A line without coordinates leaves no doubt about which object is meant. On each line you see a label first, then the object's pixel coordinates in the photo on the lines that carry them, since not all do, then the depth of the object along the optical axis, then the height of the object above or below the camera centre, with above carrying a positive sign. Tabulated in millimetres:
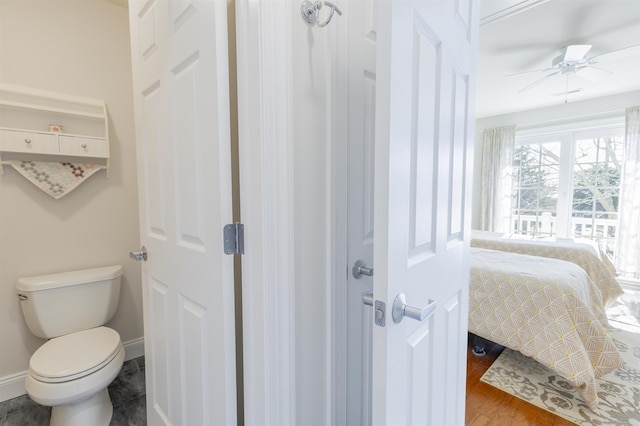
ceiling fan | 2547 +1236
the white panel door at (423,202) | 583 -20
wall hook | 776 +495
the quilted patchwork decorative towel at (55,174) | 1611 +117
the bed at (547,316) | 1643 -758
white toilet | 1228 -731
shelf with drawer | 1557 +396
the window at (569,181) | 3965 +178
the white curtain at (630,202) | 3641 -108
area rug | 1561 -1173
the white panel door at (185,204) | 861 -35
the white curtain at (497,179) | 4746 +240
